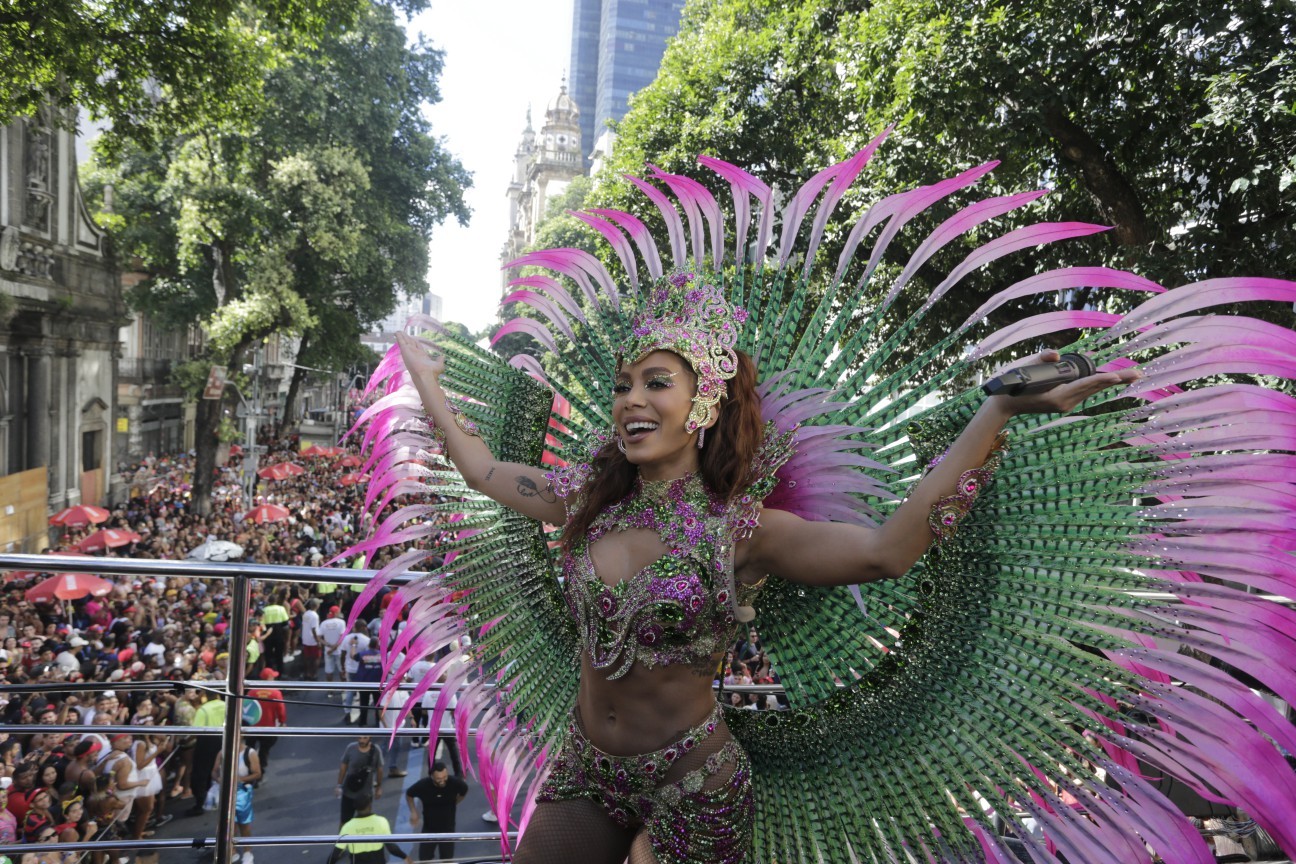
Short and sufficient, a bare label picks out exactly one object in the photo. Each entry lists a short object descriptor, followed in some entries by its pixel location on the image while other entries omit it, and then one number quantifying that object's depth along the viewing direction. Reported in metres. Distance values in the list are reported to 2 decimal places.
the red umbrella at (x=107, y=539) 12.66
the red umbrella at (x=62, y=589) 9.59
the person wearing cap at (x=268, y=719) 7.89
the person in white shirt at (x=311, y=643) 10.80
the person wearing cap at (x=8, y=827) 5.16
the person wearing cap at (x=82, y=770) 6.08
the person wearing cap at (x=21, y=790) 5.56
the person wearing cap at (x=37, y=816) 5.38
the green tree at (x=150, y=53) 7.07
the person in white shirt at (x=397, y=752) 8.70
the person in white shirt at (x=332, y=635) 10.15
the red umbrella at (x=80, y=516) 15.37
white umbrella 13.61
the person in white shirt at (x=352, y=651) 9.23
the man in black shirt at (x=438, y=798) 5.67
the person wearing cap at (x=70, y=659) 8.30
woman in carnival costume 1.87
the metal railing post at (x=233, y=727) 2.84
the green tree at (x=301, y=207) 20.25
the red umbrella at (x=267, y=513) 16.27
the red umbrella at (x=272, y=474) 21.22
